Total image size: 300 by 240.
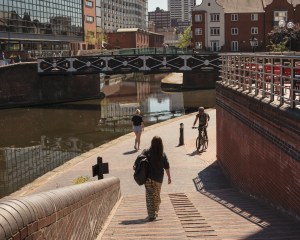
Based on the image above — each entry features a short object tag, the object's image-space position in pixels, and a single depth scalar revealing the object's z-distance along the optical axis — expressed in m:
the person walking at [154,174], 8.31
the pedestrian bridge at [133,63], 48.12
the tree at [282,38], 62.56
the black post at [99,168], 11.50
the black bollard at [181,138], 20.94
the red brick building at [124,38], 124.94
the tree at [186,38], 113.94
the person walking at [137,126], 19.83
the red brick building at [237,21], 82.12
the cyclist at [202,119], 18.83
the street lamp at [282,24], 31.67
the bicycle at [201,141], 19.34
